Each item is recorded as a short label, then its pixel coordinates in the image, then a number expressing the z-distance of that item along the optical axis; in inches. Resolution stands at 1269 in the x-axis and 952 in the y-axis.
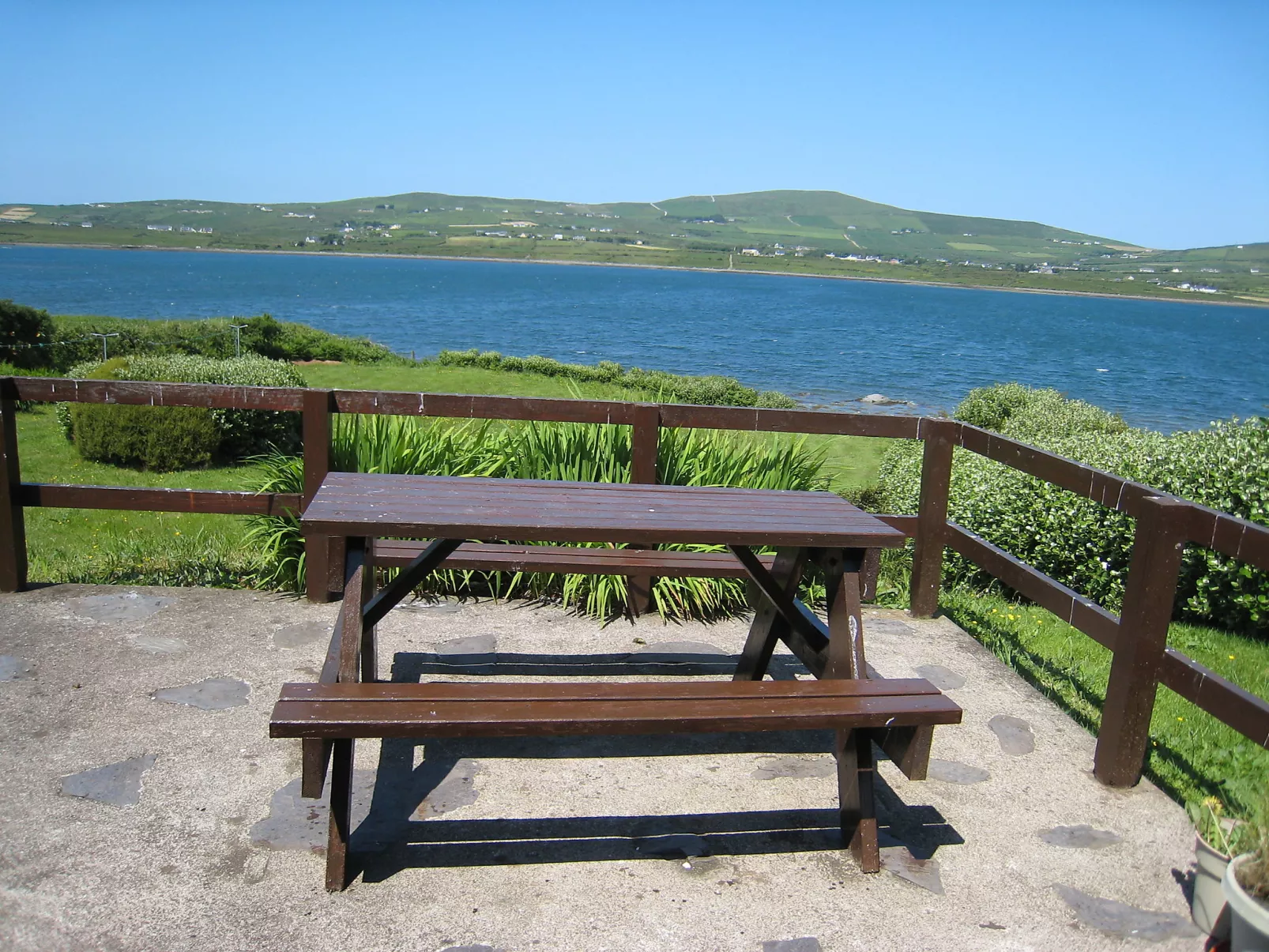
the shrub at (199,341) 954.7
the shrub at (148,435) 538.6
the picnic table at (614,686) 113.0
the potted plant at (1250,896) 93.0
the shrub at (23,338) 880.3
